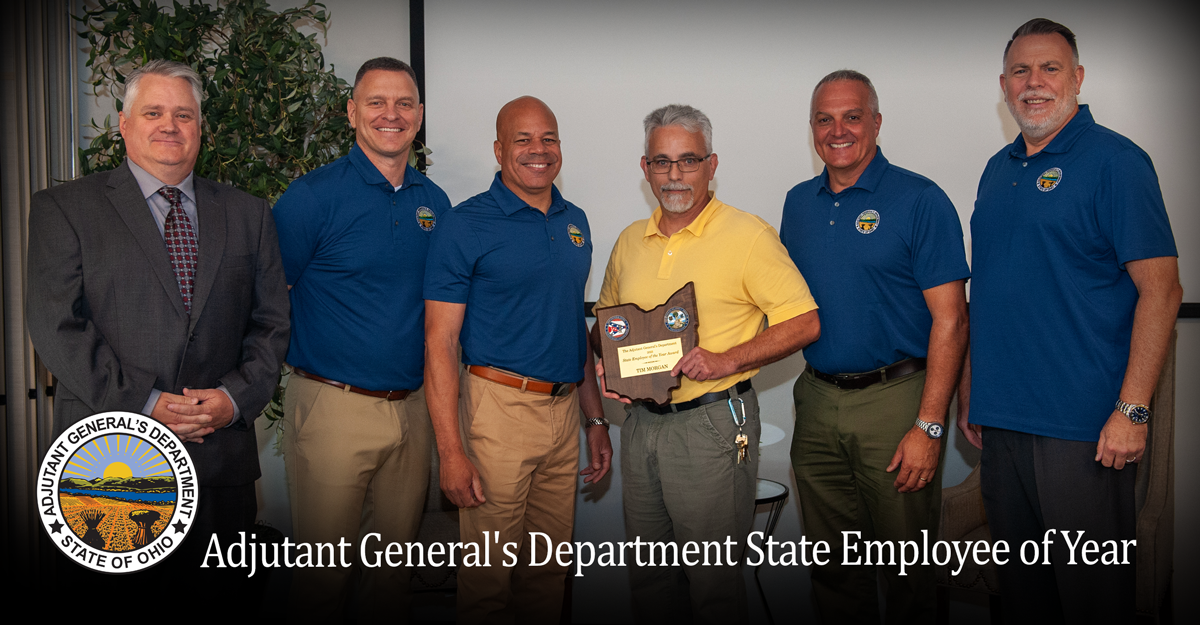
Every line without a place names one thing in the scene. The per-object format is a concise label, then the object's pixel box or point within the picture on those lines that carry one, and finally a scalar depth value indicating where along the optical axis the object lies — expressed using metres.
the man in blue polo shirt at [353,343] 2.43
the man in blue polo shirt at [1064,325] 2.02
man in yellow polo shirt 2.32
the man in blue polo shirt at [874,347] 2.36
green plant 2.96
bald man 2.41
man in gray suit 2.00
